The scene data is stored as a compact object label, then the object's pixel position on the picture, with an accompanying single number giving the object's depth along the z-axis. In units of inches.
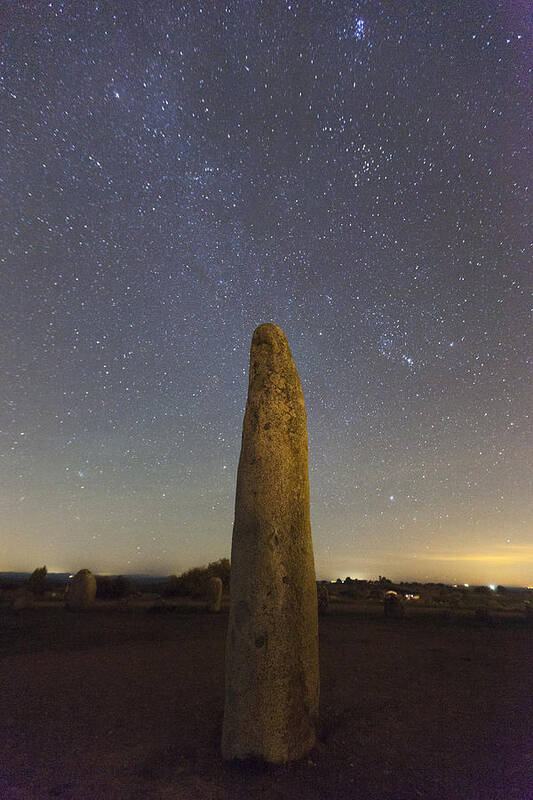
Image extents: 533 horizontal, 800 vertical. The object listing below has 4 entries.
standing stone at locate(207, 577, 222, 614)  844.4
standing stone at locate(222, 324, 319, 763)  207.3
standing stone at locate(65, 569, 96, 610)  834.6
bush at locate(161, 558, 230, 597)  1314.0
